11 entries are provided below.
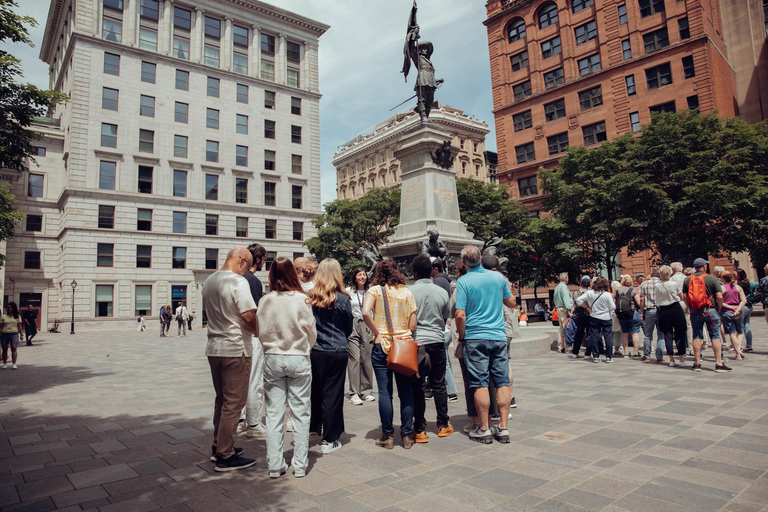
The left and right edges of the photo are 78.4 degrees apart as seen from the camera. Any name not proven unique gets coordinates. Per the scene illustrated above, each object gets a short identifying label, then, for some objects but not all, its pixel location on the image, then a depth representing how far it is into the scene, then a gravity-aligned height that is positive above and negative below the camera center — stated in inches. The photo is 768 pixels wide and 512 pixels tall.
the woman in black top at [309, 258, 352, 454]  196.2 -17.0
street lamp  1315.5 +7.4
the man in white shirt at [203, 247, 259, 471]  178.4 -13.0
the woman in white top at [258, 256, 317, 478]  171.6 -19.5
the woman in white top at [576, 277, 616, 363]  414.3 -17.4
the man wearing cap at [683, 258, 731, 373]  355.3 -21.6
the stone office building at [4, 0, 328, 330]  1536.7 +565.8
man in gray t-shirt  215.0 -15.8
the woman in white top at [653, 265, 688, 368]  363.6 -16.0
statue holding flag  585.0 +296.5
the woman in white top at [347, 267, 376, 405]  301.9 -30.3
